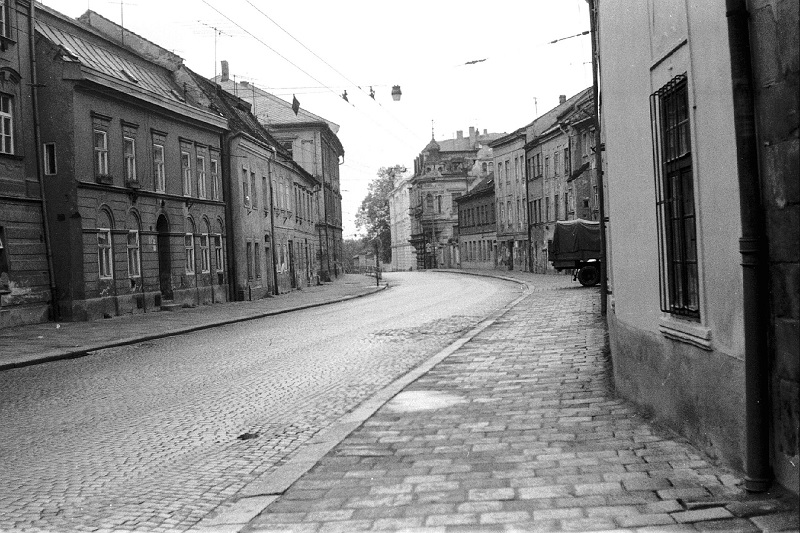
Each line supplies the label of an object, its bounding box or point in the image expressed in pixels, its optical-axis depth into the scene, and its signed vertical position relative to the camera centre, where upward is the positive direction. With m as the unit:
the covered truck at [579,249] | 37.75 +0.44
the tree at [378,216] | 131.25 +8.04
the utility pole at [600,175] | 17.73 +1.77
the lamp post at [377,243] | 44.35 +1.34
